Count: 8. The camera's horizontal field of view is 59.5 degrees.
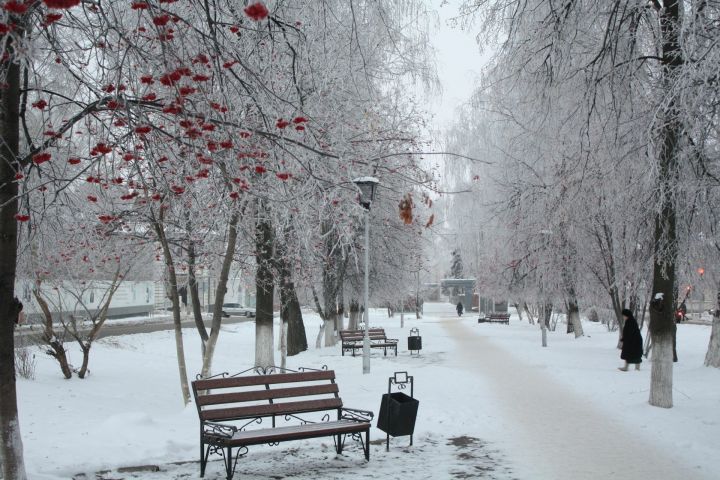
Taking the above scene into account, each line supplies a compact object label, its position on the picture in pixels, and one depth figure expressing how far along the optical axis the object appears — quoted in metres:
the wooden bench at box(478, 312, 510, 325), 41.59
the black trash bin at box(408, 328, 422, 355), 19.09
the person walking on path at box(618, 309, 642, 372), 14.38
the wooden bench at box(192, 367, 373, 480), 6.07
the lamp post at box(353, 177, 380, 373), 14.57
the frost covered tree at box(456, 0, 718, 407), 8.41
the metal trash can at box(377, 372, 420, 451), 7.16
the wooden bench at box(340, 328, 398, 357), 19.22
